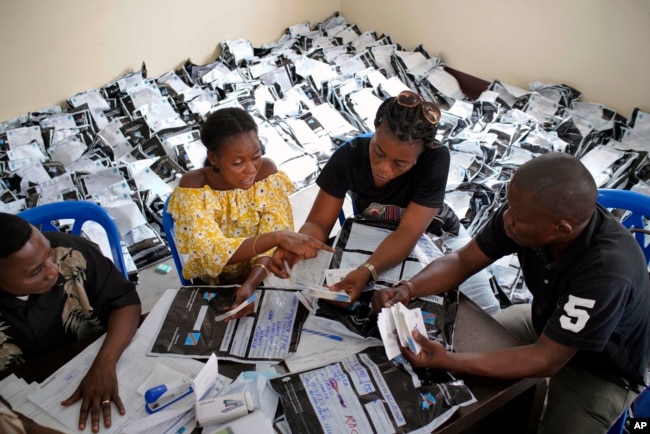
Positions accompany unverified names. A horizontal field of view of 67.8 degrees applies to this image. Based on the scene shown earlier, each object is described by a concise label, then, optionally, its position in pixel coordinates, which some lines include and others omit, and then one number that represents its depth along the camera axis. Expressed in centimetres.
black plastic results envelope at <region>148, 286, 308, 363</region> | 127
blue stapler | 113
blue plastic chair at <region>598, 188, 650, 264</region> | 168
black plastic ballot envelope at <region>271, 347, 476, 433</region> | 107
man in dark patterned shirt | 117
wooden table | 114
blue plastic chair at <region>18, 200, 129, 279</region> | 175
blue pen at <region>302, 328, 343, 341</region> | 131
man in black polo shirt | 118
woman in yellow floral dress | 166
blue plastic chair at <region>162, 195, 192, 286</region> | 180
